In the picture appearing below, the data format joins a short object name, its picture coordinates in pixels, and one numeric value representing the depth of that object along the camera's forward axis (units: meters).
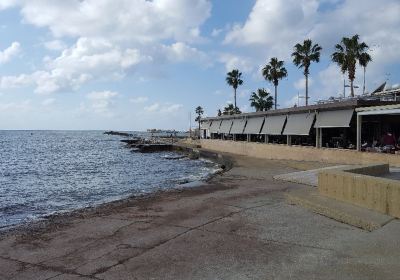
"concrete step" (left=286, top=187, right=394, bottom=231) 9.64
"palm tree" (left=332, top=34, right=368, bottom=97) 45.94
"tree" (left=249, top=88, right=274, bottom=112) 72.38
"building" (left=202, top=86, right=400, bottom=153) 24.80
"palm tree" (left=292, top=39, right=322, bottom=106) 50.88
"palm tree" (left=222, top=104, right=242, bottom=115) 94.95
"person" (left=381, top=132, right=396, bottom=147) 24.42
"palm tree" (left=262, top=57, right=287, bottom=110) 62.97
